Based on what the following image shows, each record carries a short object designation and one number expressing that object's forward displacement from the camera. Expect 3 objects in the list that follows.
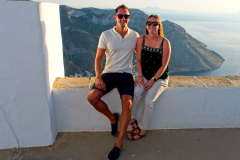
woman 1.99
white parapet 2.07
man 1.89
